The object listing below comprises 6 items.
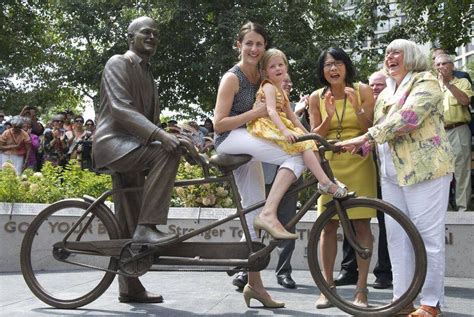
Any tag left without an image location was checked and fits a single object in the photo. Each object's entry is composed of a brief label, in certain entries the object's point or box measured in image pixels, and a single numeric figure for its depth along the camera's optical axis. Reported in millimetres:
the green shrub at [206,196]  9198
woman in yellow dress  6344
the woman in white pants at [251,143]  5555
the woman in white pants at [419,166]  5379
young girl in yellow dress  5473
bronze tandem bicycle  5395
